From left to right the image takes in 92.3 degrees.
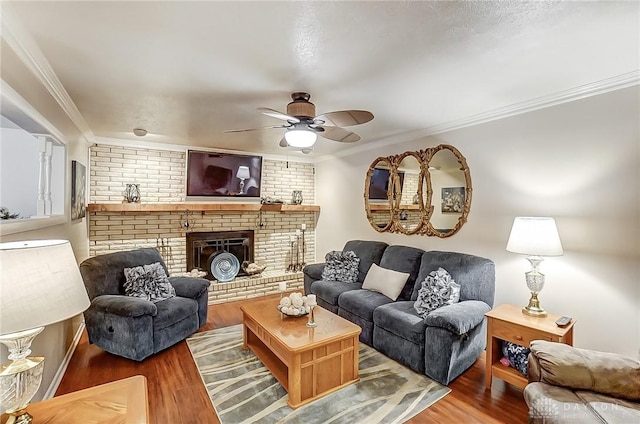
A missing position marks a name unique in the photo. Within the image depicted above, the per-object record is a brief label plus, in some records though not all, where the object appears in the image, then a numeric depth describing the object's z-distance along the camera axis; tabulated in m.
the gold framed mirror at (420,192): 3.46
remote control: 2.24
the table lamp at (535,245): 2.35
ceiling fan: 2.27
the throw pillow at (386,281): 3.40
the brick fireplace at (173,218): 4.18
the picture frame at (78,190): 3.04
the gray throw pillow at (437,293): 2.80
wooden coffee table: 2.27
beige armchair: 1.47
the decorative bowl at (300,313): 2.77
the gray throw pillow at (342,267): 4.06
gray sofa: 2.48
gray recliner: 2.80
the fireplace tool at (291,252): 5.71
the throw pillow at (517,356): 2.36
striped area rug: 2.14
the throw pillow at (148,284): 3.20
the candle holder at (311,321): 2.61
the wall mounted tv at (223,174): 4.70
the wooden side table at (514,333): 2.20
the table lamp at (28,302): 0.98
